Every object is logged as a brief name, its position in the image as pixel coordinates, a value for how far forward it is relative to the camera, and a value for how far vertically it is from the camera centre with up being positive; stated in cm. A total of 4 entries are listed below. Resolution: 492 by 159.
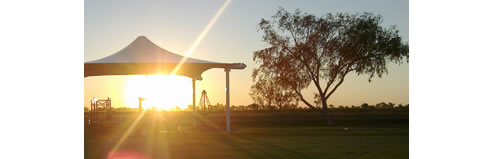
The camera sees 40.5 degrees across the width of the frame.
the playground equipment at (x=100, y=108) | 1892 -29
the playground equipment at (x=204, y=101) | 2036 -11
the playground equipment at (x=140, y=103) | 1889 -16
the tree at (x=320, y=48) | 2458 +181
